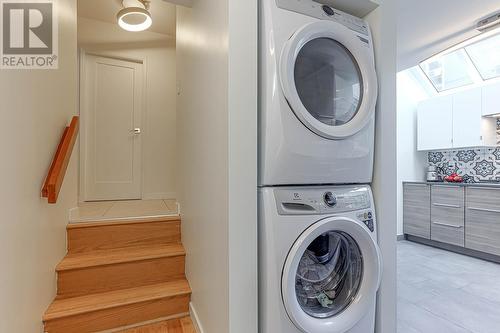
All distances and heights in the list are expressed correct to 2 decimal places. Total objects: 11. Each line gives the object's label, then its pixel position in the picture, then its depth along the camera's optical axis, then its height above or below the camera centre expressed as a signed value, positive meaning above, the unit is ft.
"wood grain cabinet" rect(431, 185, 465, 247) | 10.46 -2.15
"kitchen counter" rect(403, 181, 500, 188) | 9.51 -0.78
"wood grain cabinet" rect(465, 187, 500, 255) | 9.35 -2.12
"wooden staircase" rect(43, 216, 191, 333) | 4.90 -2.56
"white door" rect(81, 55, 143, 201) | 10.46 +1.66
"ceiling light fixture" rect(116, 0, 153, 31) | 8.31 +5.12
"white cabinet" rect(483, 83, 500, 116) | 10.05 +2.74
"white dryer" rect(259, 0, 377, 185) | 3.36 +1.06
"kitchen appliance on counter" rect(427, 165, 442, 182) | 12.68 -0.49
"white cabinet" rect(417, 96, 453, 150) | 11.71 +2.08
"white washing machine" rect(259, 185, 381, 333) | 3.28 -1.44
